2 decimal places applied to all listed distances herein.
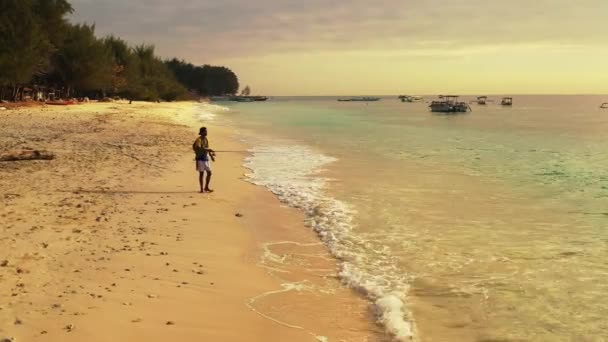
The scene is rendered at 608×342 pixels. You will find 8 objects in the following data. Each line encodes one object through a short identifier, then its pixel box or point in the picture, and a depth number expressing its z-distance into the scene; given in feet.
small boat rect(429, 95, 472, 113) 318.65
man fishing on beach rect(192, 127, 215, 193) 41.91
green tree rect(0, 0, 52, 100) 145.79
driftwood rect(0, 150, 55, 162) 46.65
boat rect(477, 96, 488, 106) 482.78
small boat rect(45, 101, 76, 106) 166.40
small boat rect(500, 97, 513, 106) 483.92
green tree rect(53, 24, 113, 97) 211.20
